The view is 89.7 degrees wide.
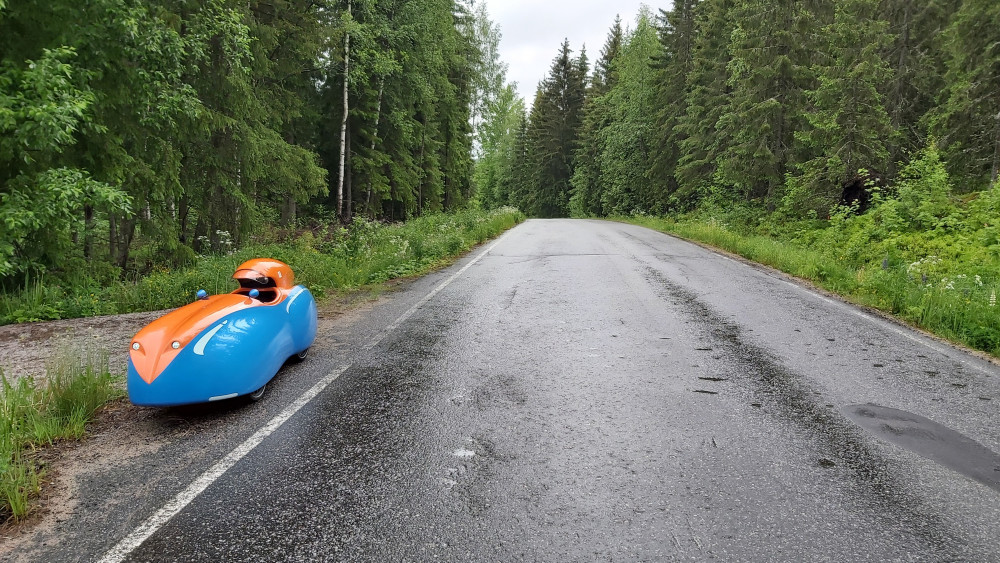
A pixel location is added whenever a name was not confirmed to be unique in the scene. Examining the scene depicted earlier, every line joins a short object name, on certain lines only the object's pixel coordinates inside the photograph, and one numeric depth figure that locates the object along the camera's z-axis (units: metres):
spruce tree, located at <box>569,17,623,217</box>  47.56
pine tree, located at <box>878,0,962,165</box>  19.12
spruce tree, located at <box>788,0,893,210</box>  15.02
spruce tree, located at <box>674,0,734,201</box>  25.12
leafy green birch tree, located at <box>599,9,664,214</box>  35.72
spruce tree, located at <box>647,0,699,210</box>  30.59
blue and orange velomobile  3.39
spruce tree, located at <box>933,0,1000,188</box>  16.16
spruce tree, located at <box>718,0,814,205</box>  18.64
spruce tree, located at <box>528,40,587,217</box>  52.99
